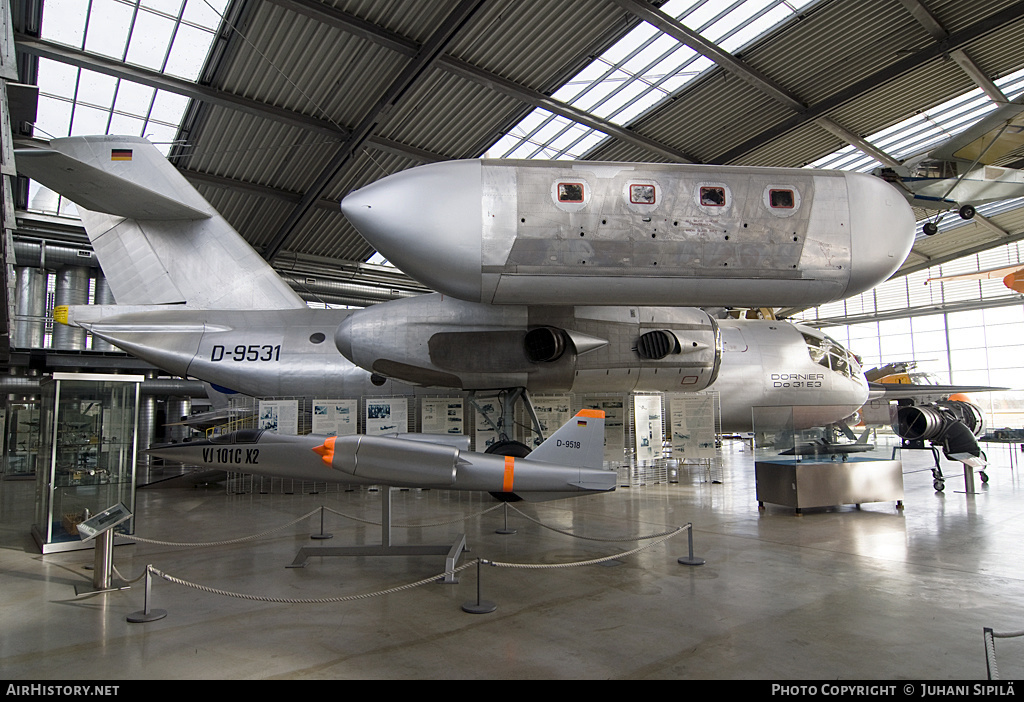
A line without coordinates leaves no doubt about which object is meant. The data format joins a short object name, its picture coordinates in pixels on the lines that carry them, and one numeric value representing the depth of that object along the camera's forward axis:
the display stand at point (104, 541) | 5.85
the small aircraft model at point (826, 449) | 9.89
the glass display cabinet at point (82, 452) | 7.73
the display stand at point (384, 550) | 6.84
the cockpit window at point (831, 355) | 13.38
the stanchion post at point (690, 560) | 6.70
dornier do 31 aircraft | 7.44
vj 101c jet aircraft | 6.71
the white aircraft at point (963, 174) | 14.66
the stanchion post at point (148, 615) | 5.04
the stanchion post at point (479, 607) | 5.21
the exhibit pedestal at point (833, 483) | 9.75
